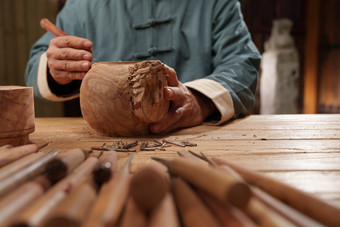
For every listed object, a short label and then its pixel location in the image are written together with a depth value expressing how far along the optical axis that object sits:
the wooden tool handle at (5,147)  0.82
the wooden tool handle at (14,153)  0.69
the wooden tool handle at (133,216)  0.41
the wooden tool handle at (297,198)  0.42
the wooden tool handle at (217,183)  0.42
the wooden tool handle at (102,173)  0.56
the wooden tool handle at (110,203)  0.39
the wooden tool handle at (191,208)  0.41
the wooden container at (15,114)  0.87
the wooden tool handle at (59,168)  0.58
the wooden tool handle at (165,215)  0.40
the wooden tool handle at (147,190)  0.46
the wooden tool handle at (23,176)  0.50
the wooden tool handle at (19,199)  0.39
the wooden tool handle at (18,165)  0.56
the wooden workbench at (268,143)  0.67
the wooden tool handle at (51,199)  0.36
